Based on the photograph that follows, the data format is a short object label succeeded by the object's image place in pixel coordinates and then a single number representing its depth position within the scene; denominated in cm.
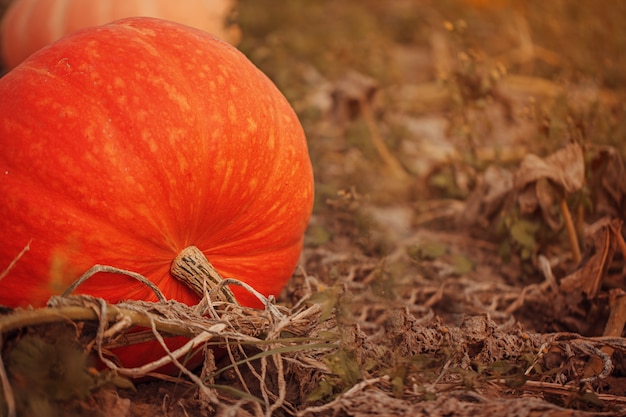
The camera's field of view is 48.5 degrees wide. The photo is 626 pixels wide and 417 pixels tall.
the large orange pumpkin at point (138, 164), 160
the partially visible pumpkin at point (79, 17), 371
